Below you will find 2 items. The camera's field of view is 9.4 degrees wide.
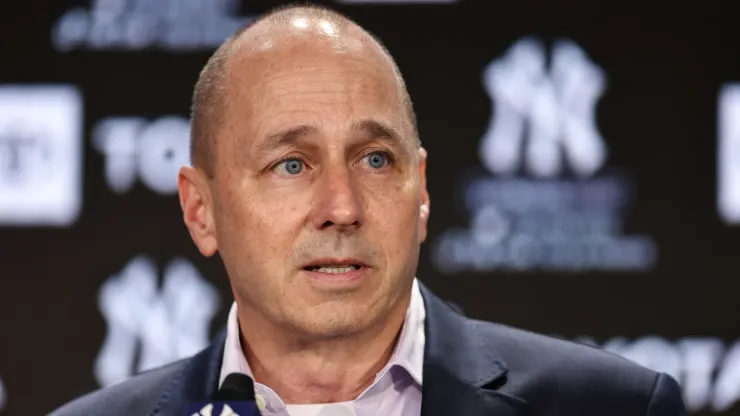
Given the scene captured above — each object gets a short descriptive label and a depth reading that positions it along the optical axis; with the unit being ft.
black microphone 10.12
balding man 10.39
